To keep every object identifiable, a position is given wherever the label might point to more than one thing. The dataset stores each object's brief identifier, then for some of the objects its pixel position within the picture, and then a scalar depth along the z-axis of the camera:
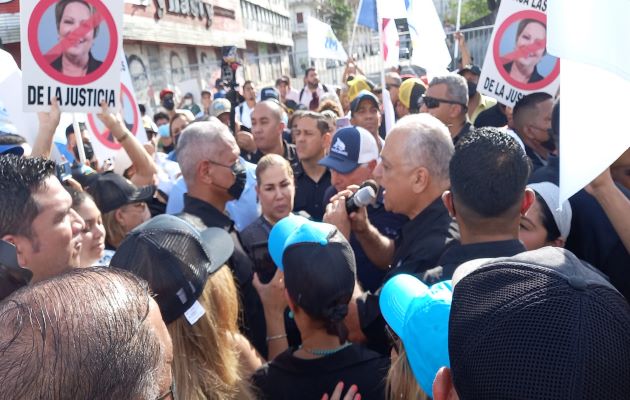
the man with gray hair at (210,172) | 3.34
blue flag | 7.91
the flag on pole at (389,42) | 5.88
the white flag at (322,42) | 9.16
